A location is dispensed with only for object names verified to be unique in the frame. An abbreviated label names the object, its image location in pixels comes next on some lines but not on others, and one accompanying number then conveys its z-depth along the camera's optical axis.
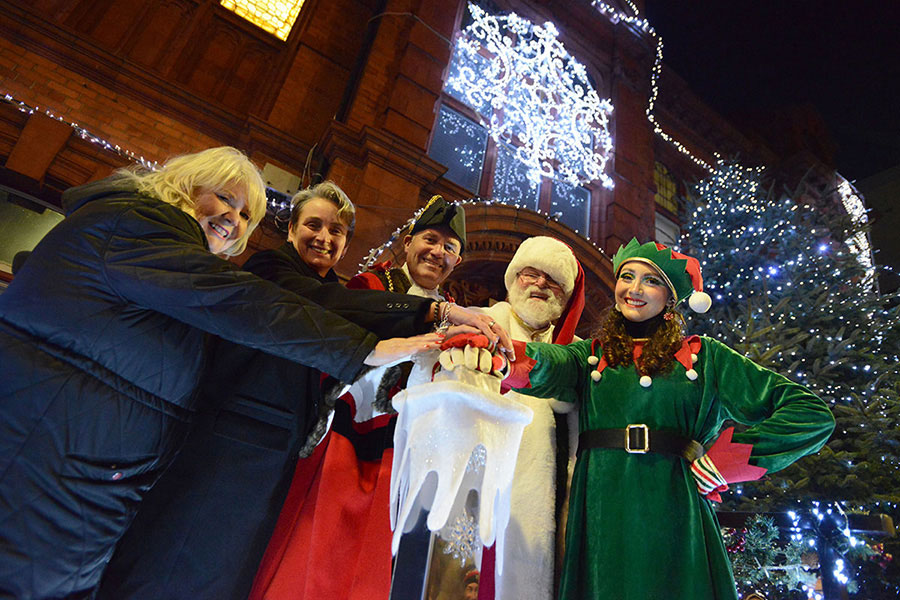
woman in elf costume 1.63
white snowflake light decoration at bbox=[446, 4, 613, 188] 7.57
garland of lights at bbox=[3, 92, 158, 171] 4.58
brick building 4.95
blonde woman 1.08
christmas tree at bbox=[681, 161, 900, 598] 3.83
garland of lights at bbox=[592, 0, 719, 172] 9.56
